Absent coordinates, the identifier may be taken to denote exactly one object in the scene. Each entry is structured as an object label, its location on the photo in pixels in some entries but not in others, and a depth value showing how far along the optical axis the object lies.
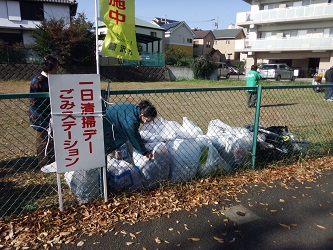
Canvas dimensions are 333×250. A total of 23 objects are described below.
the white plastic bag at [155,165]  2.94
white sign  2.21
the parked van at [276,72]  23.03
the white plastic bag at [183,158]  3.10
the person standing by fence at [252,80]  8.51
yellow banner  2.89
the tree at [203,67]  20.81
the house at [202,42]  44.88
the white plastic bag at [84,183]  2.60
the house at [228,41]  46.02
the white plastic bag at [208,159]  3.26
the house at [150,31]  29.46
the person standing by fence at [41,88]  3.04
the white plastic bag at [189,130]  3.53
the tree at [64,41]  16.42
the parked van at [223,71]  25.77
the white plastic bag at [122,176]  2.80
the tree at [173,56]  24.12
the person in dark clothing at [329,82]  10.10
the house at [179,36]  38.63
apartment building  25.42
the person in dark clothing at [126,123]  2.60
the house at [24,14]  22.42
